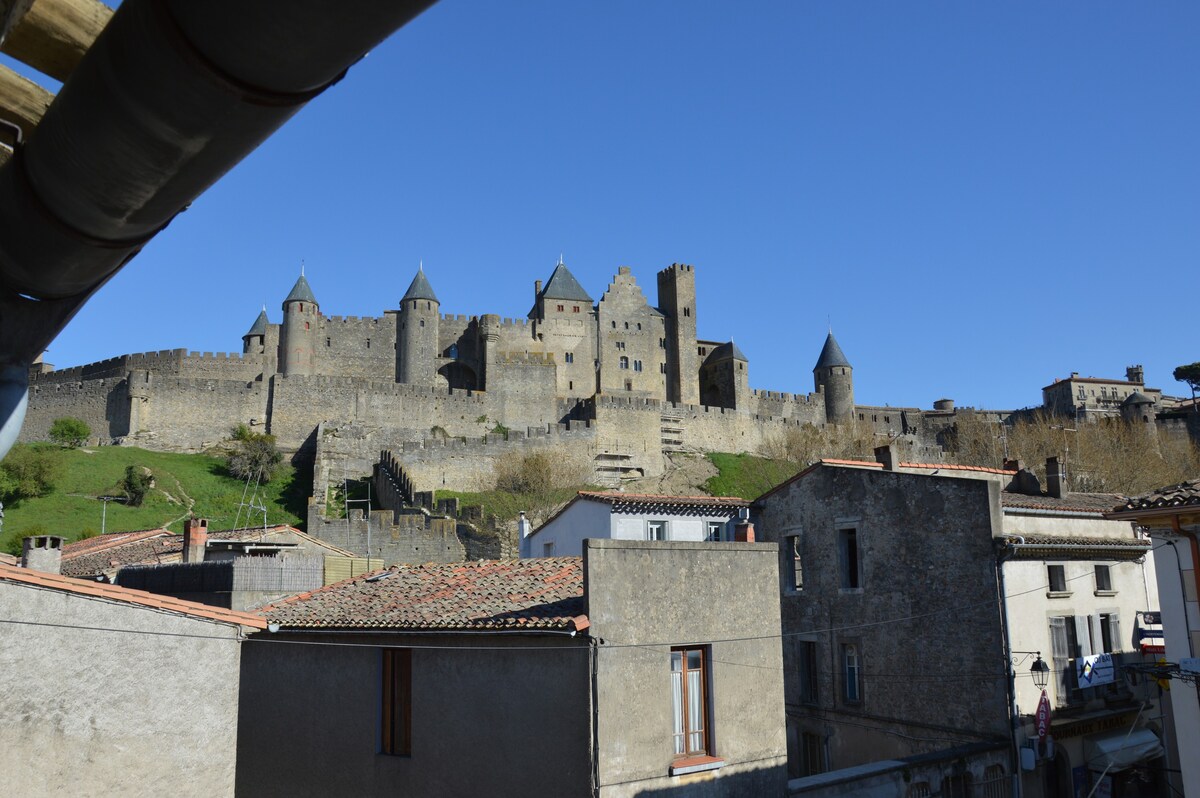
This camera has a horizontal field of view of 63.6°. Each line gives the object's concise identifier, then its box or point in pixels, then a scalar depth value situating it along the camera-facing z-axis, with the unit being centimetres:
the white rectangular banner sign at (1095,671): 1936
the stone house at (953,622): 1834
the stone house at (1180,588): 1249
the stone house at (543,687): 1127
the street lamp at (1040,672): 1844
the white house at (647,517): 2345
